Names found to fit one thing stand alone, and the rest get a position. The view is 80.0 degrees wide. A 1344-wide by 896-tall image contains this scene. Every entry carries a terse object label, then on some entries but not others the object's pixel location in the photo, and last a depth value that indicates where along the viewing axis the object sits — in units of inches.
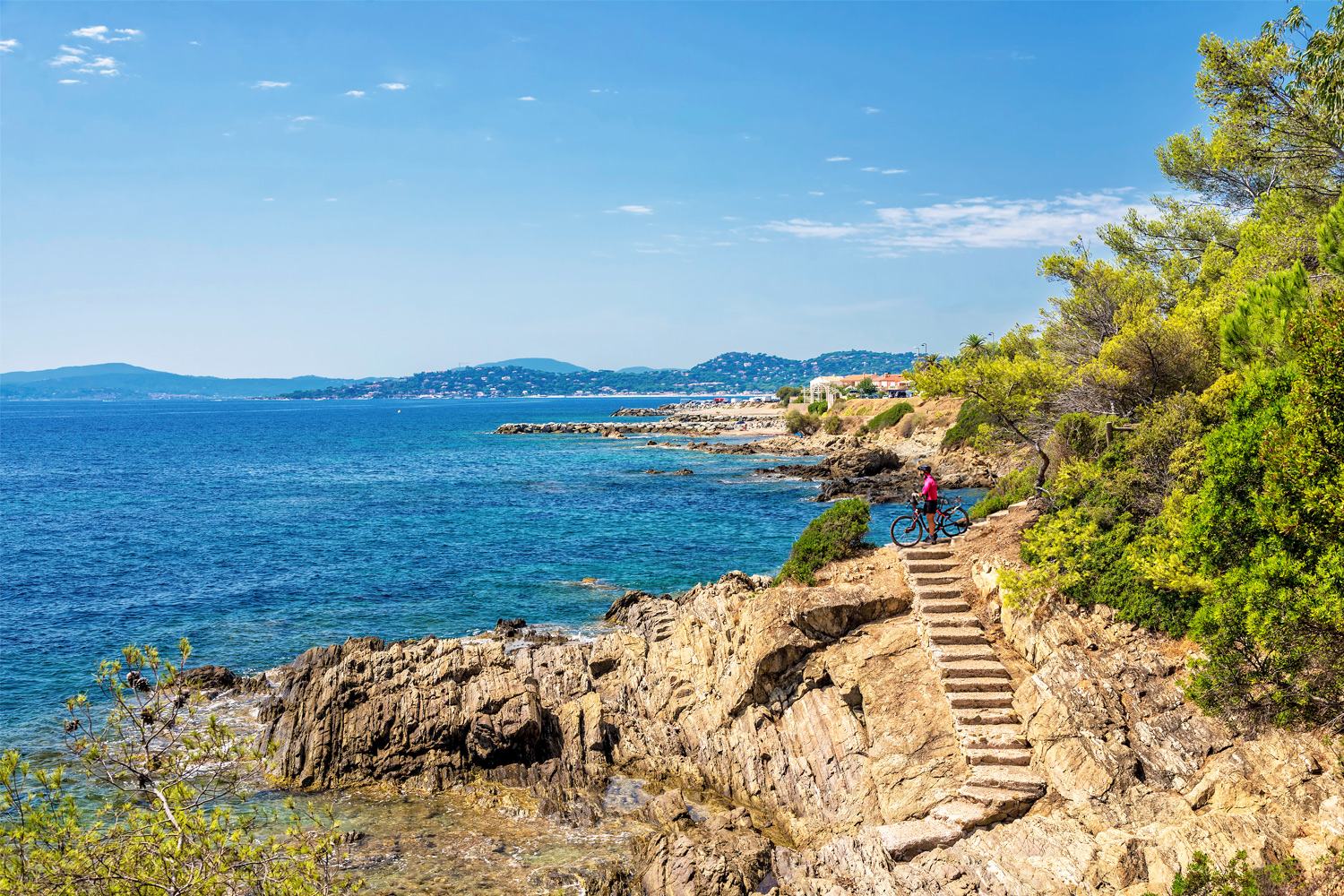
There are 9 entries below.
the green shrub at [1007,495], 857.5
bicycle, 792.9
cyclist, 781.3
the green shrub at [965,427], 2512.3
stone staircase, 479.8
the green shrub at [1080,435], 780.6
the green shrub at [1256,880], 347.3
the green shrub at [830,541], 776.9
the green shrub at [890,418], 3304.6
